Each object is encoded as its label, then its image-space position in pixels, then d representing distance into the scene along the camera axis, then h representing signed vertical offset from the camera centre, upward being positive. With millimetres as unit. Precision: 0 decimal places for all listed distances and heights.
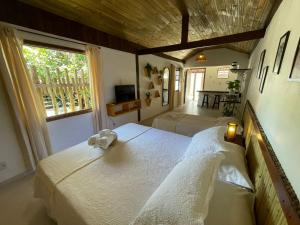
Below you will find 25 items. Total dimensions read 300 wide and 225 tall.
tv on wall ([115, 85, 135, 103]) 3493 -438
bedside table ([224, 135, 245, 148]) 1752 -844
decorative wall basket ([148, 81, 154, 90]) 4758 -315
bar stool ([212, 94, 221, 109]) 6812 -1212
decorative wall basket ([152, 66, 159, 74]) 4775 +201
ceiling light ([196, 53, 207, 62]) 4562 +572
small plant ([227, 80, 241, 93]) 3619 -253
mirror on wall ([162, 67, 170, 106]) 5613 -394
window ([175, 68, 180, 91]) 6512 -161
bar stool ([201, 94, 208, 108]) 7099 -1260
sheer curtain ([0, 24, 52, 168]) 1770 -285
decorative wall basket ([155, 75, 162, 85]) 5159 -155
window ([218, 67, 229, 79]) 8096 +166
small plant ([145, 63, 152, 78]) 4443 +221
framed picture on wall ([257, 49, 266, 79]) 2186 +249
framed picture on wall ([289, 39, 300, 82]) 810 +36
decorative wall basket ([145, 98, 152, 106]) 4708 -851
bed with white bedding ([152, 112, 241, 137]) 2683 -962
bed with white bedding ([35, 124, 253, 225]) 901 -854
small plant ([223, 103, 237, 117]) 3859 -971
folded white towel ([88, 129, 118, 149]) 1636 -760
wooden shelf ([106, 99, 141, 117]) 3330 -831
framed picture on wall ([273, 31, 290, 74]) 1155 +205
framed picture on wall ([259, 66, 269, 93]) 1733 -38
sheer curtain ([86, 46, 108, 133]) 2787 -231
